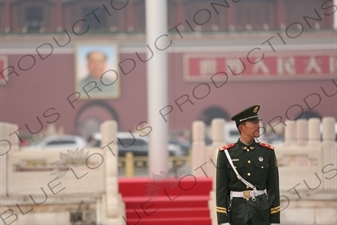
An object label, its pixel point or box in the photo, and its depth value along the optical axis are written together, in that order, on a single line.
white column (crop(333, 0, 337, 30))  45.05
